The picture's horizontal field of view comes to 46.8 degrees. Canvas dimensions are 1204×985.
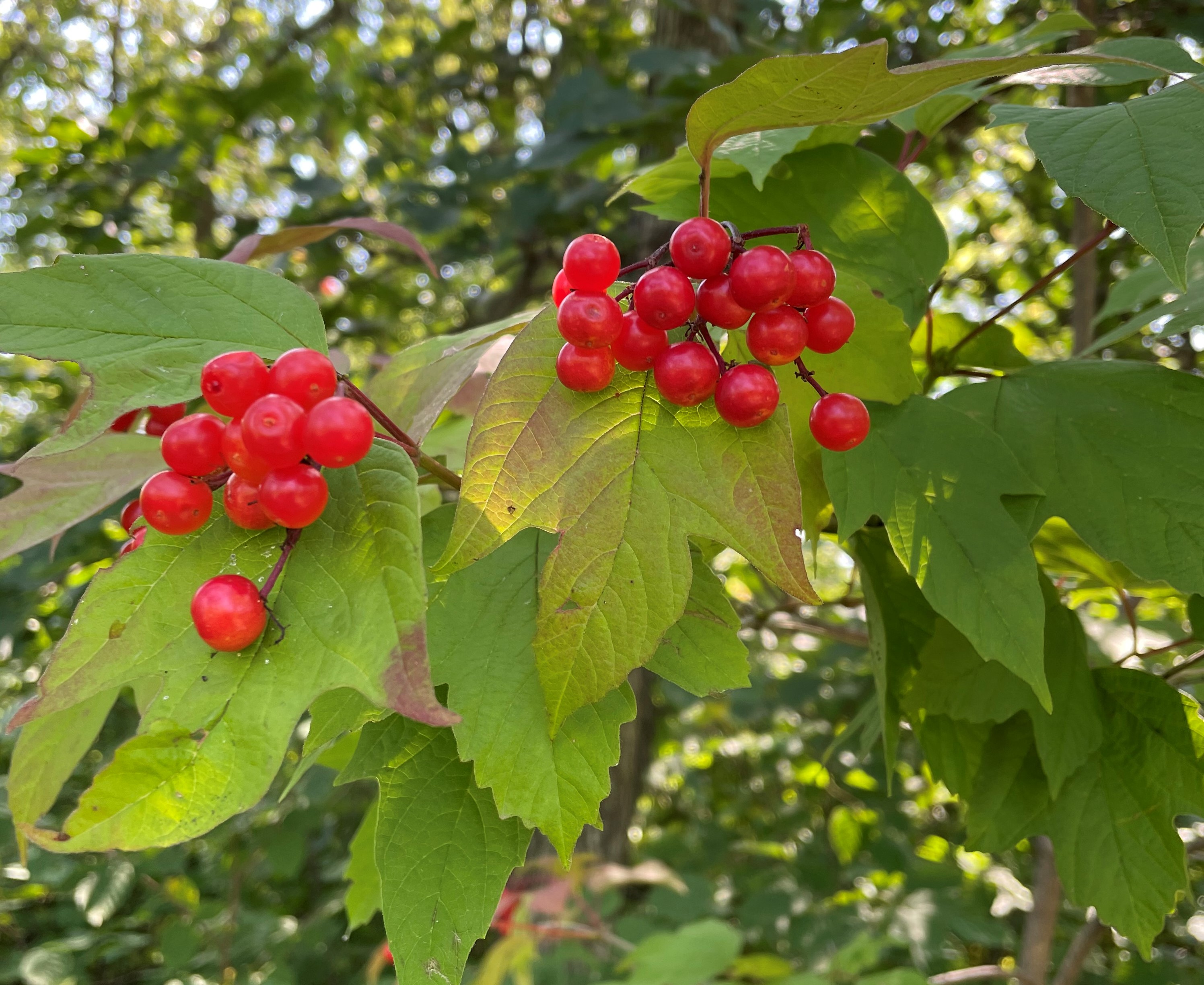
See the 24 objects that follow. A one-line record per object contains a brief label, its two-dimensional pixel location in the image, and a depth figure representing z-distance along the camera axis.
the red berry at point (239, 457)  0.20
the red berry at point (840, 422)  0.22
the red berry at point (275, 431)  0.20
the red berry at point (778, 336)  0.21
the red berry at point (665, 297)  0.20
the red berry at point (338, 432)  0.20
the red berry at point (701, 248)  0.21
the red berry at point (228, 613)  0.19
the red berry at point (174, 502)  0.20
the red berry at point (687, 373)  0.20
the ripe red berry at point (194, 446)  0.20
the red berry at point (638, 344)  0.21
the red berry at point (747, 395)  0.20
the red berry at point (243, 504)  0.20
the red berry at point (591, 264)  0.21
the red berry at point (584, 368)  0.21
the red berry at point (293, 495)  0.20
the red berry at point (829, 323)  0.22
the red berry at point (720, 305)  0.21
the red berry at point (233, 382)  0.20
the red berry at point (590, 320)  0.20
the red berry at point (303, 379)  0.20
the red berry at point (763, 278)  0.20
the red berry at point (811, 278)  0.21
